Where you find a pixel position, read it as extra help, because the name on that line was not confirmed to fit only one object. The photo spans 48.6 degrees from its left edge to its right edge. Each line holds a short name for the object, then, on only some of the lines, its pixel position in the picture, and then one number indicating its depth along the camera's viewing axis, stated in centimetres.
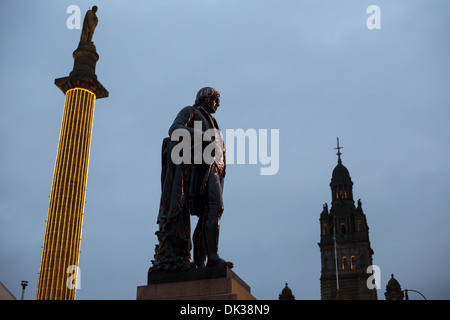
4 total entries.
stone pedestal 750
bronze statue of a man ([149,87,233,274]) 823
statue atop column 5647
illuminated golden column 4416
